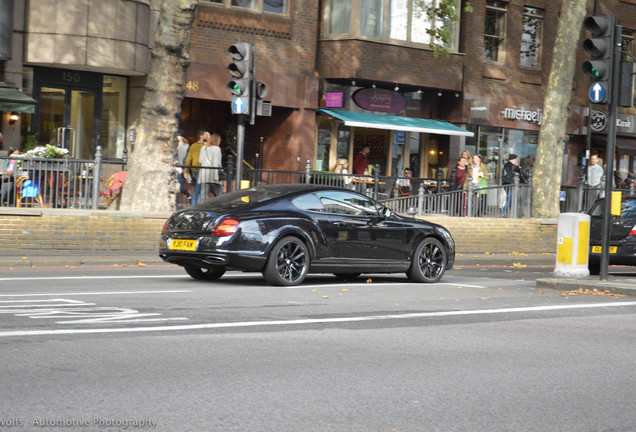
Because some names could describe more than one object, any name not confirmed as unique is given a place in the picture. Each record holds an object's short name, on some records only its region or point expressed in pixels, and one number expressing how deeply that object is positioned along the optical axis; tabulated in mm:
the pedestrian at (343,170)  22859
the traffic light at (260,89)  16859
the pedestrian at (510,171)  25844
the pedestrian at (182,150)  21984
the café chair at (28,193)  16969
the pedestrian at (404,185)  22672
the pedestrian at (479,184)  23047
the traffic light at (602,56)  13383
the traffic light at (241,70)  16609
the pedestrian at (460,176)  24641
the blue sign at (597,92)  13375
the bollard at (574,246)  14852
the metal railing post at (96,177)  17500
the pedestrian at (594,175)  27453
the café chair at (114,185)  18438
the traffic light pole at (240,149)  16750
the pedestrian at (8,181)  16844
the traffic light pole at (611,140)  13430
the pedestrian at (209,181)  19188
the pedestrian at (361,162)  27844
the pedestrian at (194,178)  19328
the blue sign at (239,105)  16516
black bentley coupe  12641
